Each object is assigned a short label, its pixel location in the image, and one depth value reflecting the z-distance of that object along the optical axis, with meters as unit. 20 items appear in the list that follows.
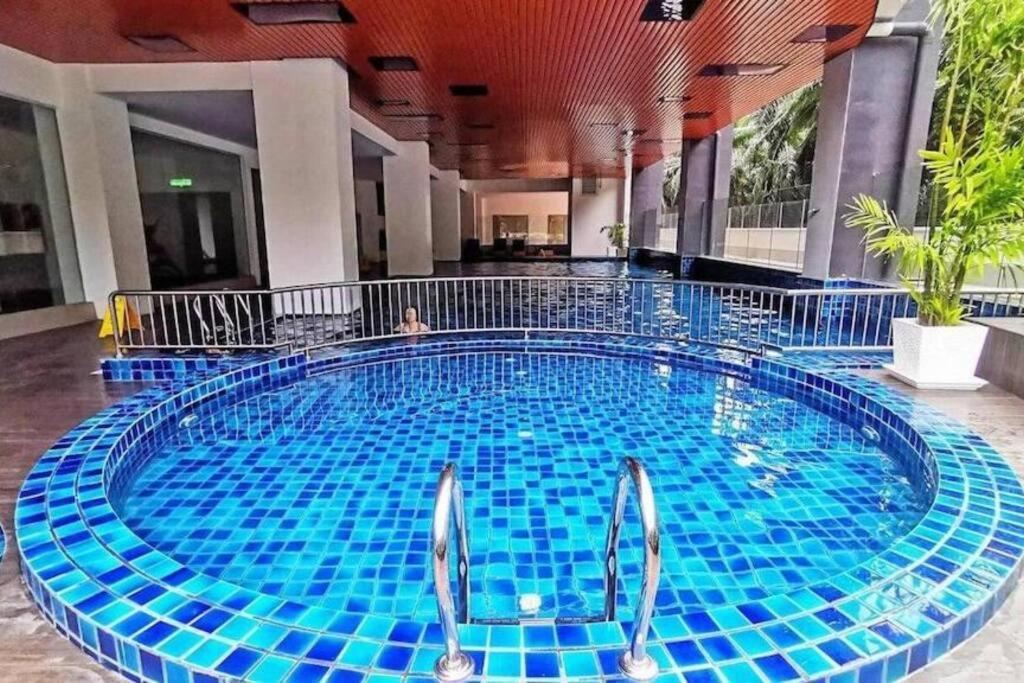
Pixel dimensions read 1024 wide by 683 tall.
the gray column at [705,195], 13.03
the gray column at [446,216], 20.05
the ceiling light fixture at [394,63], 6.91
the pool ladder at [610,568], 1.25
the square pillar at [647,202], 20.02
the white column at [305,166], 6.92
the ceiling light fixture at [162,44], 6.06
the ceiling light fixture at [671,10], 5.28
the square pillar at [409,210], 13.44
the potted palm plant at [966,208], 3.55
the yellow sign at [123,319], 5.24
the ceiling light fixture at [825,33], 6.11
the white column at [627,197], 22.25
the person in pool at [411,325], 6.09
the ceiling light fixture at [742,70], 7.51
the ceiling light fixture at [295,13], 5.28
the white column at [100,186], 7.09
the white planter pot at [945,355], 3.87
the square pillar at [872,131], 7.06
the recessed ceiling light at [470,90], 8.16
